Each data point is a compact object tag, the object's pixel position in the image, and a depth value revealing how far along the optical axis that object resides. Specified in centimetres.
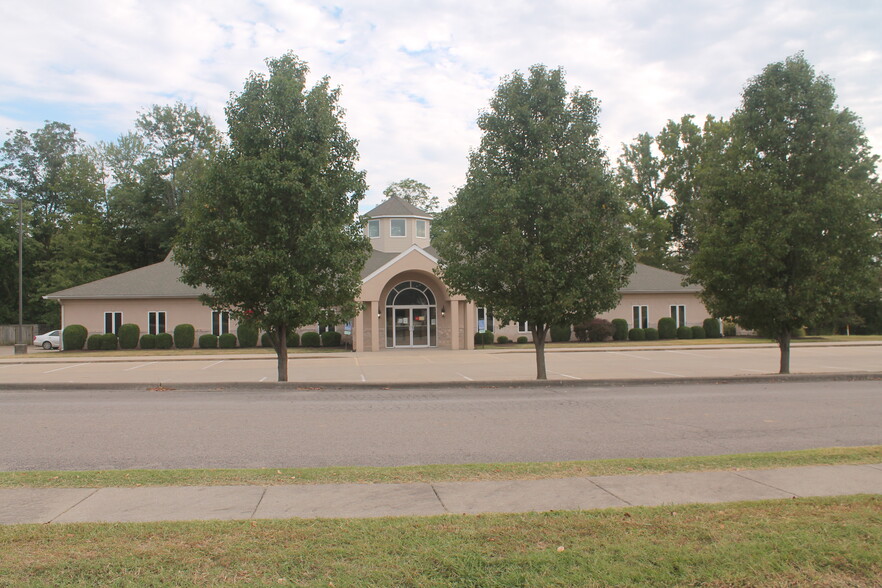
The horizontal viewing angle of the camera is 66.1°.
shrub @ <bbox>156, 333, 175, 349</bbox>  3616
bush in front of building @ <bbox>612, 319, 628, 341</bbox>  3953
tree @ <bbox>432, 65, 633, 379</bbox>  1702
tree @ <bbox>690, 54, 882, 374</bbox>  1752
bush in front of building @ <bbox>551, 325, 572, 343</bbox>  3866
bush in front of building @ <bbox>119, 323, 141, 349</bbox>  3591
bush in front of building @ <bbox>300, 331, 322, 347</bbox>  3569
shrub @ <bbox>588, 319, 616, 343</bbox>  3856
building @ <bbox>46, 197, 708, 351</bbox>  3456
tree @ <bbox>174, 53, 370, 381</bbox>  1602
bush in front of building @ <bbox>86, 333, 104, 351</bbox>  3581
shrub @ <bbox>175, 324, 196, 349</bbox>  3591
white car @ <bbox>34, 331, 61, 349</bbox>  4162
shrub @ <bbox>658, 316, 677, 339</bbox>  4028
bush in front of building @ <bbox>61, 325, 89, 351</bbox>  3597
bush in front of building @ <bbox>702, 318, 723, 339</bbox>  4151
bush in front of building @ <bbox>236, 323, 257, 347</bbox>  3588
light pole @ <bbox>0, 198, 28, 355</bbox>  3462
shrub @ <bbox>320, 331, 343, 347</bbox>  3628
